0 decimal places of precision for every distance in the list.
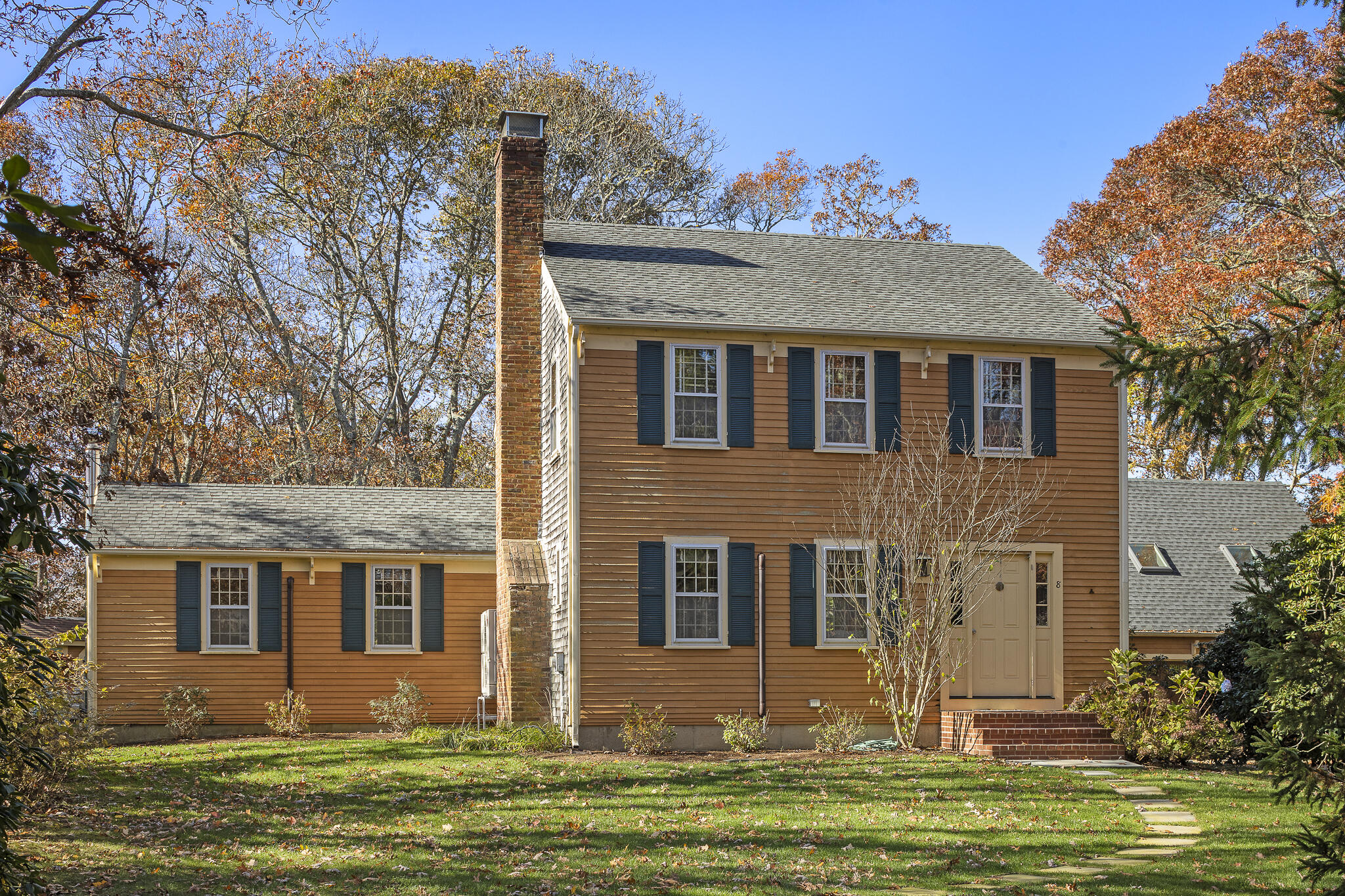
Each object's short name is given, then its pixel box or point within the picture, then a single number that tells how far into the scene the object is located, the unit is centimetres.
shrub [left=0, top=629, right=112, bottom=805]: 1105
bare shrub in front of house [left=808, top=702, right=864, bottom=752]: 1560
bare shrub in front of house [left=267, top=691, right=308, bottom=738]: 1939
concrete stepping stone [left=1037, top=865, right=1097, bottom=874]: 932
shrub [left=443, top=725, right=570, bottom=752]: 1591
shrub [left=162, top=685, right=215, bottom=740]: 1939
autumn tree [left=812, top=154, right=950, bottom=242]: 3491
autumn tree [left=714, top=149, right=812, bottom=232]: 3559
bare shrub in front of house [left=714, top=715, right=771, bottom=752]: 1581
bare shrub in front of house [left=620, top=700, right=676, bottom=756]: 1548
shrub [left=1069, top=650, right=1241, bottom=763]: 1496
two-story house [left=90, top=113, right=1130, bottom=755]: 1633
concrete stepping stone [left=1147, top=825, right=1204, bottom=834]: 1109
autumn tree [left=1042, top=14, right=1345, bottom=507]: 2552
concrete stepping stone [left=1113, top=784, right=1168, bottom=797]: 1298
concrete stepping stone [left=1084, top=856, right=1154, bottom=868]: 963
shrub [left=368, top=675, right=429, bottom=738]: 1956
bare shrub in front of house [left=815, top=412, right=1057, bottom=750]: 1609
